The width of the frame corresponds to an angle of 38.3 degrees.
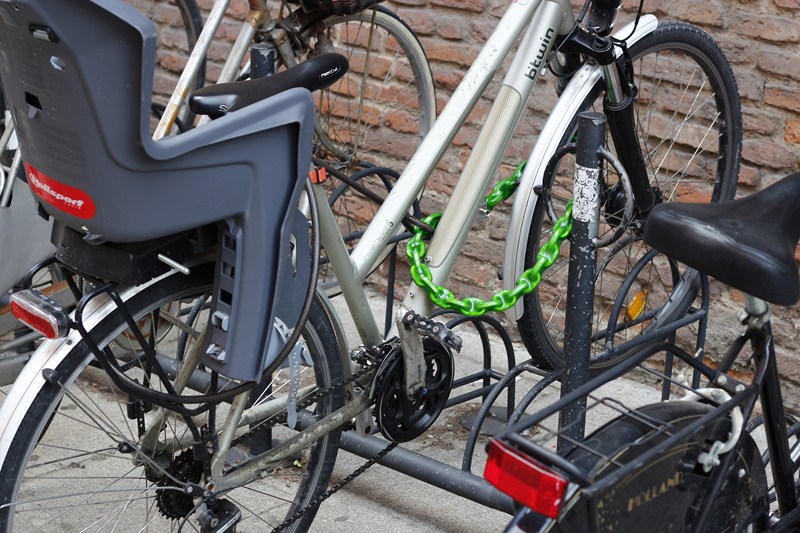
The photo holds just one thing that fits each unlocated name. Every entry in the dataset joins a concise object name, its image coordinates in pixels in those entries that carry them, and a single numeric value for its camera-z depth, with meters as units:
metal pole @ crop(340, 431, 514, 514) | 2.61
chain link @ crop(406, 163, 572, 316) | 2.61
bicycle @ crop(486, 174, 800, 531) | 1.57
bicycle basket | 3.09
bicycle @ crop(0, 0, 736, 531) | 1.95
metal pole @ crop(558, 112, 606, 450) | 2.16
